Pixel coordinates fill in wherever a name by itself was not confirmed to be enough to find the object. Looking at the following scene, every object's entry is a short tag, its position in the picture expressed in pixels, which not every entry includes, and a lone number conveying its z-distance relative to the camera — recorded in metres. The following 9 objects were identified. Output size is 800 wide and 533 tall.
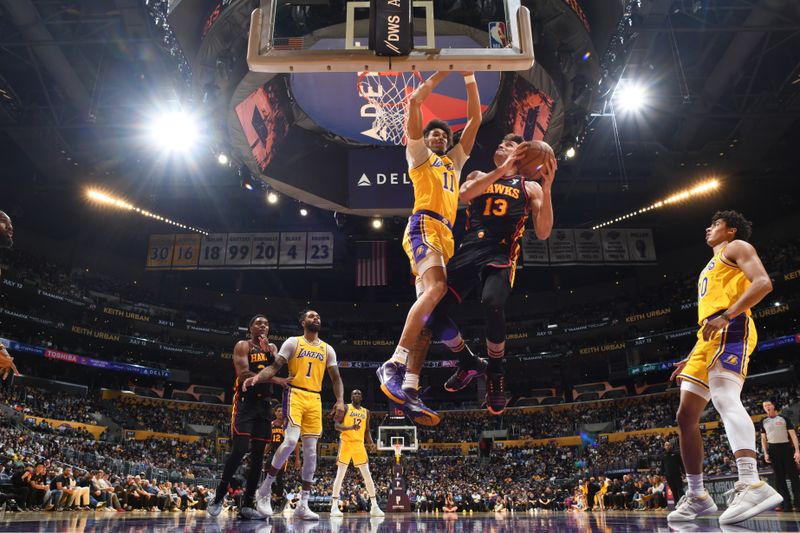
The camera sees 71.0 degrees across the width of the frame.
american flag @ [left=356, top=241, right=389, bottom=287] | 21.73
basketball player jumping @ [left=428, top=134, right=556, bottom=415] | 4.33
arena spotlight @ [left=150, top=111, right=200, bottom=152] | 18.73
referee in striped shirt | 8.49
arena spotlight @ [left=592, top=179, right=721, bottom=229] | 23.38
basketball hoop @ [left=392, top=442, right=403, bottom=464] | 15.39
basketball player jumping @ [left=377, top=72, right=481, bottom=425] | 4.04
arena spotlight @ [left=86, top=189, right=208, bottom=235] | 25.19
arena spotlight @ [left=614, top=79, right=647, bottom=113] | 16.62
